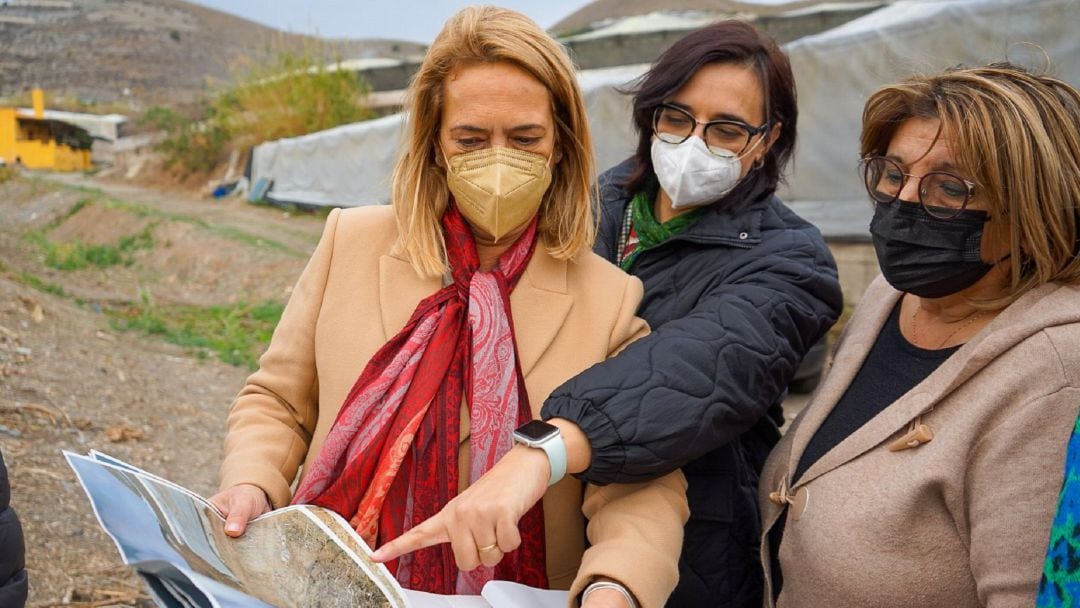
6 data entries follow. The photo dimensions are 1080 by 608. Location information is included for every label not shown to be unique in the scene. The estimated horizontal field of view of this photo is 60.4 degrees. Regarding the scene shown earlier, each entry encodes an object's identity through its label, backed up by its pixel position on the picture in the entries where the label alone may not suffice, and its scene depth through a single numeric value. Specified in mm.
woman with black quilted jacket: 1496
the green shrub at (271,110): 20531
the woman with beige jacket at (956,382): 1376
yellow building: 31781
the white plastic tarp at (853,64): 6262
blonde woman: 1598
